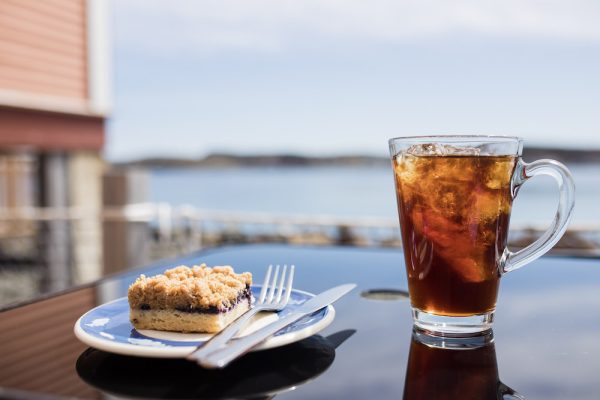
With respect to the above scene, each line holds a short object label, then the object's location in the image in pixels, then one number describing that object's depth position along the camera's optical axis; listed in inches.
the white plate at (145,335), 26.8
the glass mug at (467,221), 34.2
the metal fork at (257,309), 26.0
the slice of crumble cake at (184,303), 30.1
